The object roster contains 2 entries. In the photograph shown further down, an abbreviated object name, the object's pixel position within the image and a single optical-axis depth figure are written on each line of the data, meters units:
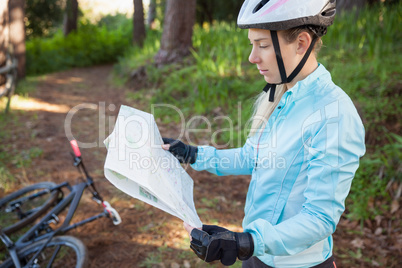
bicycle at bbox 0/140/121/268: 2.77
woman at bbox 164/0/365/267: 1.16
